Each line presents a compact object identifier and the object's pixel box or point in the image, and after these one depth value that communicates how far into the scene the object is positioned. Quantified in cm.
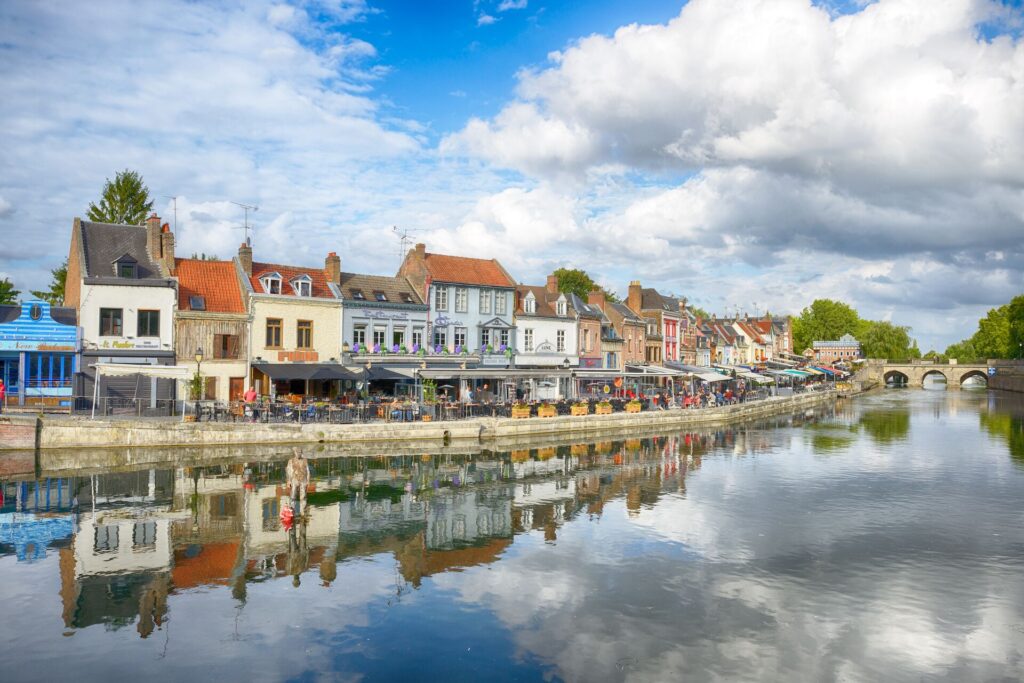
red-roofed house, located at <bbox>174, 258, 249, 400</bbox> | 3819
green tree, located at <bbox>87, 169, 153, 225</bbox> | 5316
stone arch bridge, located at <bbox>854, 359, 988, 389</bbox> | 11400
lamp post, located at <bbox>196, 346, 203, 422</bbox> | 3459
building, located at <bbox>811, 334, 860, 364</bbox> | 16288
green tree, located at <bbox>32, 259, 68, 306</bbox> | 5403
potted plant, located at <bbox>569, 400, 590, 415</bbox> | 4422
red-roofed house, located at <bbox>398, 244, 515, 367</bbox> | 4781
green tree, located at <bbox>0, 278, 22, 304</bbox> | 5525
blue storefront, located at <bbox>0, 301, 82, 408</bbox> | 3422
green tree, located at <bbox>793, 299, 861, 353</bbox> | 15639
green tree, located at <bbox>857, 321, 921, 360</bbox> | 12812
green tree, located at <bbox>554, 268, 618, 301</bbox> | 7982
